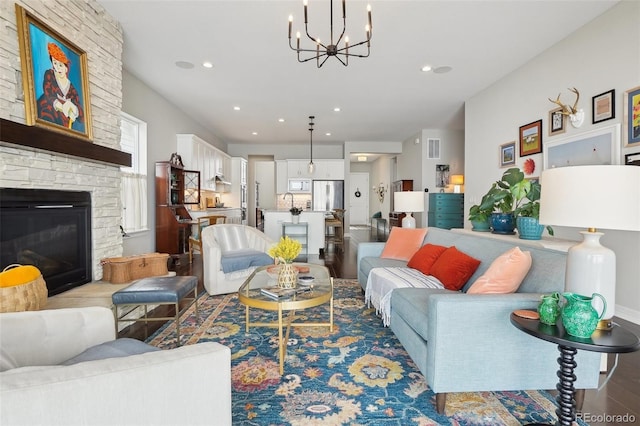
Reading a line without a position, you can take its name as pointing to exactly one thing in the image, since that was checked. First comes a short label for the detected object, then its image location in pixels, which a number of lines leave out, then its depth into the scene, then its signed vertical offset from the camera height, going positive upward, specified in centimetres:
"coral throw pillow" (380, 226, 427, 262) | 344 -42
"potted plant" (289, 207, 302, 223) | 648 -15
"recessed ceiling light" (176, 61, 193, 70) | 426 +199
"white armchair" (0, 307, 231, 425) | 73 -49
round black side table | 118 -53
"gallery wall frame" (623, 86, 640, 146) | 293 +86
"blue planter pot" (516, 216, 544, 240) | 278 -20
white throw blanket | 244 -62
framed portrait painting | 231 +105
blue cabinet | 759 -8
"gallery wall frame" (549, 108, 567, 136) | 382 +106
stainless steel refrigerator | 973 +43
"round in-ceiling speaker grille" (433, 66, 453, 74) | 447 +200
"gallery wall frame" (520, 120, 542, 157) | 420 +95
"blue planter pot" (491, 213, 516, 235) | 318 -17
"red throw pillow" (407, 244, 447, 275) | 283 -48
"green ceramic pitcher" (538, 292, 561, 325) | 135 -45
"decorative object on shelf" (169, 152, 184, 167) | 556 +88
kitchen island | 678 -42
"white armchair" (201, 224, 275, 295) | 356 -62
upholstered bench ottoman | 236 -67
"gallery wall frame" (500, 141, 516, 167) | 471 +82
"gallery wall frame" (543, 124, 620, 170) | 316 +65
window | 461 +46
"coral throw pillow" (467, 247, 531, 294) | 181 -40
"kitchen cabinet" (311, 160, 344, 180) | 970 +112
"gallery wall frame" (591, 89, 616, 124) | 318 +106
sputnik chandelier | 244 +139
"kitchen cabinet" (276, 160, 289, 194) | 981 +98
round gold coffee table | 211 -66
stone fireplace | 220 +57
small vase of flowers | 248 -42
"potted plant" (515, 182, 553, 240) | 279 -11
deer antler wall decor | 357 +111
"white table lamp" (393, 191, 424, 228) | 401 +6
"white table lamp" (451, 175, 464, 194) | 768 +61
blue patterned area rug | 162 -109
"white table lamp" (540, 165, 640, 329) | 130 -2
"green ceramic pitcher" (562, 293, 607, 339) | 122 -44
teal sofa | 158 -75
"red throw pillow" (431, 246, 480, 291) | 241 -50
